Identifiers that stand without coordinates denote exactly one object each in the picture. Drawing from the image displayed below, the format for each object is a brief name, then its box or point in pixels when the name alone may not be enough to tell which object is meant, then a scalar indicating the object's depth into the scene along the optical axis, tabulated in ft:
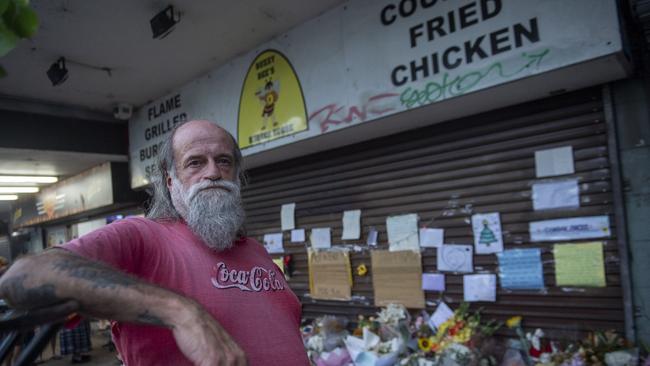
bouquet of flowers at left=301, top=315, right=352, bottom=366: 13.92
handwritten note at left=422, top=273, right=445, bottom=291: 13.56
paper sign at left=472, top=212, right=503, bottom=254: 12.32
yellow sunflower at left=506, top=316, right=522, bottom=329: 11.83
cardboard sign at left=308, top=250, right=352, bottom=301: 16.43
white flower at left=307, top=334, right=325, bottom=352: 15.06
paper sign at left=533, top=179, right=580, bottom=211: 11.07
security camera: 22.56
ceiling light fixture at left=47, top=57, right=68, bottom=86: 17.06
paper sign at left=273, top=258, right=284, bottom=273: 18.90
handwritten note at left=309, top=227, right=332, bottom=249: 17.12
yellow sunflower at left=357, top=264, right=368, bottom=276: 15.71
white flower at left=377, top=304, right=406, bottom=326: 13.84
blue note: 11.54
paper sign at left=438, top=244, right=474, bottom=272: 12.92
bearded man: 3.42
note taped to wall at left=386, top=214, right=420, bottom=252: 14.26
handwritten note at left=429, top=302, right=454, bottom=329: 13.24
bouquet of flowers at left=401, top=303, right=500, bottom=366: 11.24
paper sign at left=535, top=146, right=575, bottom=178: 11.15
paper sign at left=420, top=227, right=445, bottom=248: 13.61
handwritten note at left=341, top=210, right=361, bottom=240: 15.90
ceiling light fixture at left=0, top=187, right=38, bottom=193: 32.35
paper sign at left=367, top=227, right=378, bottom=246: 15.39
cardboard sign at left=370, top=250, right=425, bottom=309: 14.19
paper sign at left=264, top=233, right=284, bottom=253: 19.19
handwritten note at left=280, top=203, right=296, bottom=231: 18.53
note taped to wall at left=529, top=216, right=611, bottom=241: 10.68
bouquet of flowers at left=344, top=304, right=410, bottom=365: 12.84
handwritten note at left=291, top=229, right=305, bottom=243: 18.10
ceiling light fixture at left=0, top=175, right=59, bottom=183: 28.38
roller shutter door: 10.88
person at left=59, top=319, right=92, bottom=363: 25.17
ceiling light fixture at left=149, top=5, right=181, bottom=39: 14.11
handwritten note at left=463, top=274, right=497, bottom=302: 12.37
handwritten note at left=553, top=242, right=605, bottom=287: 10.62
